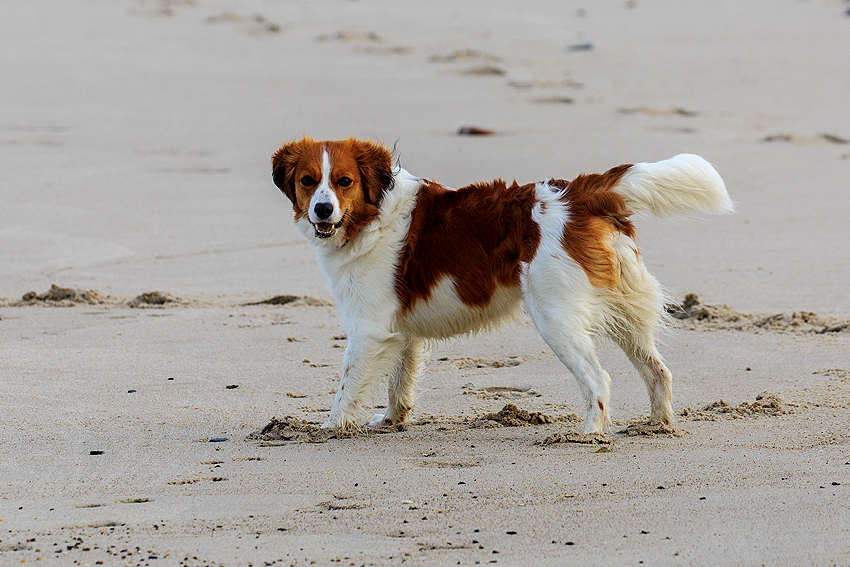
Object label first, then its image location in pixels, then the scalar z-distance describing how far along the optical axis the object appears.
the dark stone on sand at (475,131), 23.87
